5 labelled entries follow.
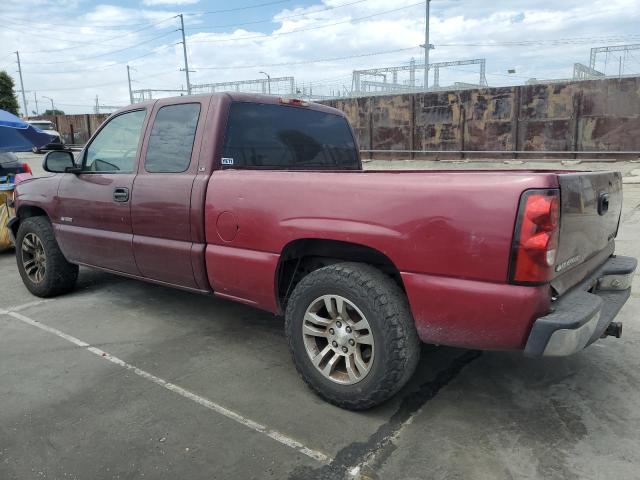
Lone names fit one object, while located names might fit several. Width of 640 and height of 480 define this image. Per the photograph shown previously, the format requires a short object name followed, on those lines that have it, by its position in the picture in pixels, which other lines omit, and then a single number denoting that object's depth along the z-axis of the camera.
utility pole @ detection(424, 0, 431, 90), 29.64
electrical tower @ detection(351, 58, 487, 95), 33.56
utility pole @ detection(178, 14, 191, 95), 45.61
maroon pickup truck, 2.29
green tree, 37.06
